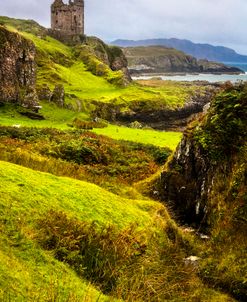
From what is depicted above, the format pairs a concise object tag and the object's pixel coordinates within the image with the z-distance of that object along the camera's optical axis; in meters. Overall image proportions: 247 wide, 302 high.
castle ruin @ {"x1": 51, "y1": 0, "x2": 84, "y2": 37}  157.75
